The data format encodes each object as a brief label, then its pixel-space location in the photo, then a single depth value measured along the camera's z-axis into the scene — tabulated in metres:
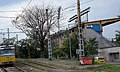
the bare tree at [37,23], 37.05
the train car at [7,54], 20.10
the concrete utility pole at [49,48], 26.59
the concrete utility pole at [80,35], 17.17
